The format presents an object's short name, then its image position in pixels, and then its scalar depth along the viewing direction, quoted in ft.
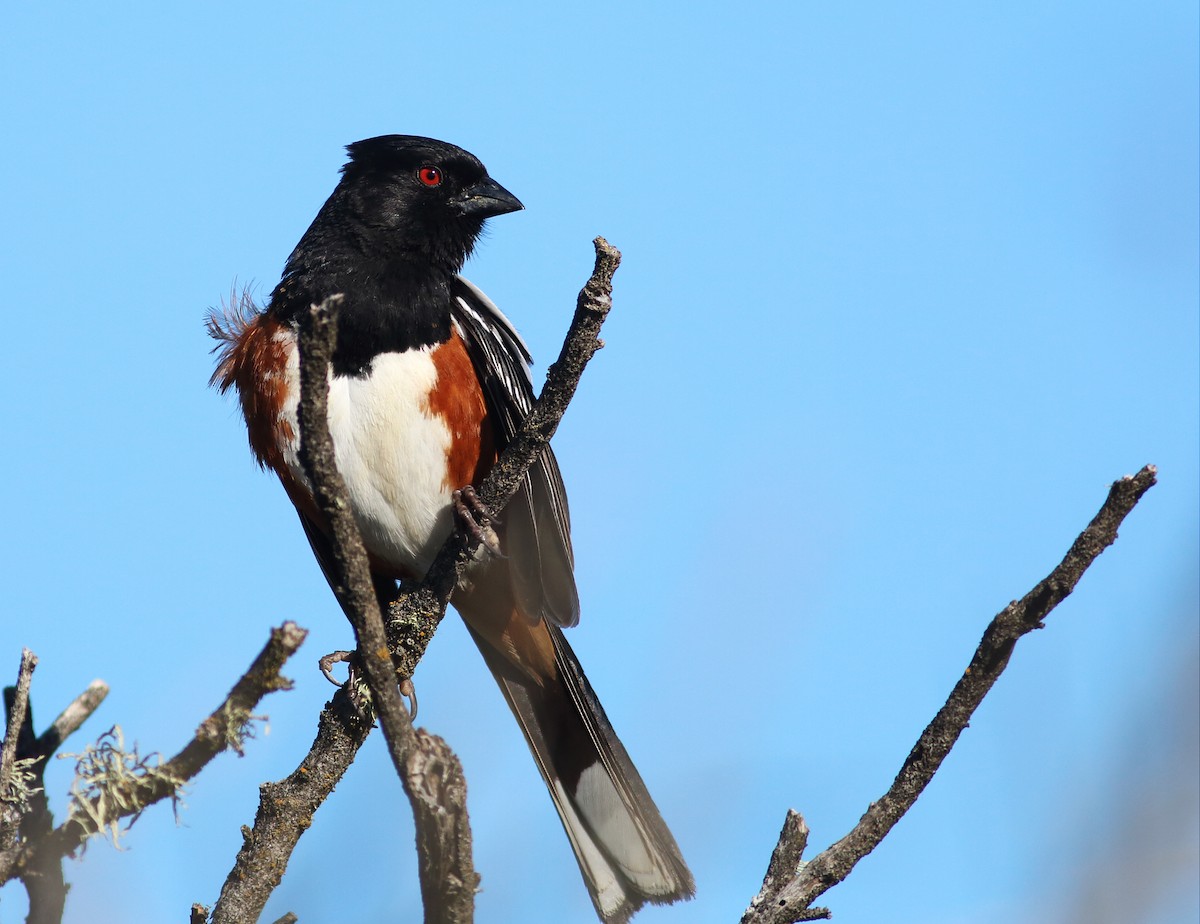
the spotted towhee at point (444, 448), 22.38
